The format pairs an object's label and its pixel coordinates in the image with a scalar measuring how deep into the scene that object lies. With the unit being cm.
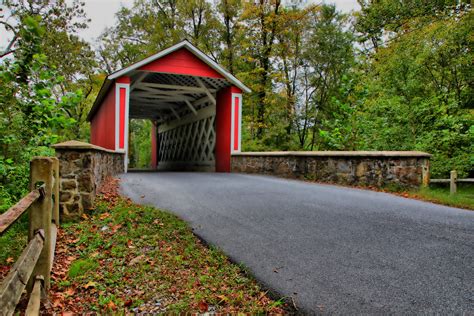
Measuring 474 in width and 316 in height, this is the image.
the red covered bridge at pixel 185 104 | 970
